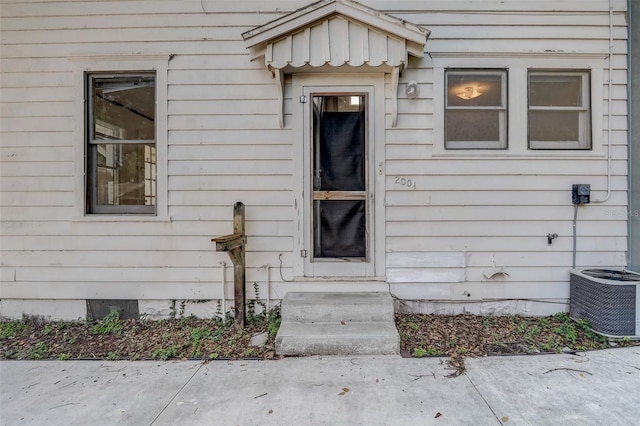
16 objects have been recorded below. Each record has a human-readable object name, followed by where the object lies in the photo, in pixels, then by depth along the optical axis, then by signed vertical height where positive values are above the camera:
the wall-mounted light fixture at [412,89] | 3.20 +1.17
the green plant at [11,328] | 3.08 -1.18
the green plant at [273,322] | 2.98 -1.12
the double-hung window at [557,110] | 3.35 +1.00
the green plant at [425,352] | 2.60 -1.19
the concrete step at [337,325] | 2.64 -1.04
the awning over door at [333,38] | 2.89 +1.55
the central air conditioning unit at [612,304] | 2.79 -0.86
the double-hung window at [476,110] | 3.34 +1.01
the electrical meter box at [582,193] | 3.20 +0.13
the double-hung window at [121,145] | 3.40 +0.67
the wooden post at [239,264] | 3.12 -0.56
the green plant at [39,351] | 2.73 -1.23
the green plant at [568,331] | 2.85 -1.14
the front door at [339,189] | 3.31 +0.19
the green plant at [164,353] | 2.66 -1.21
